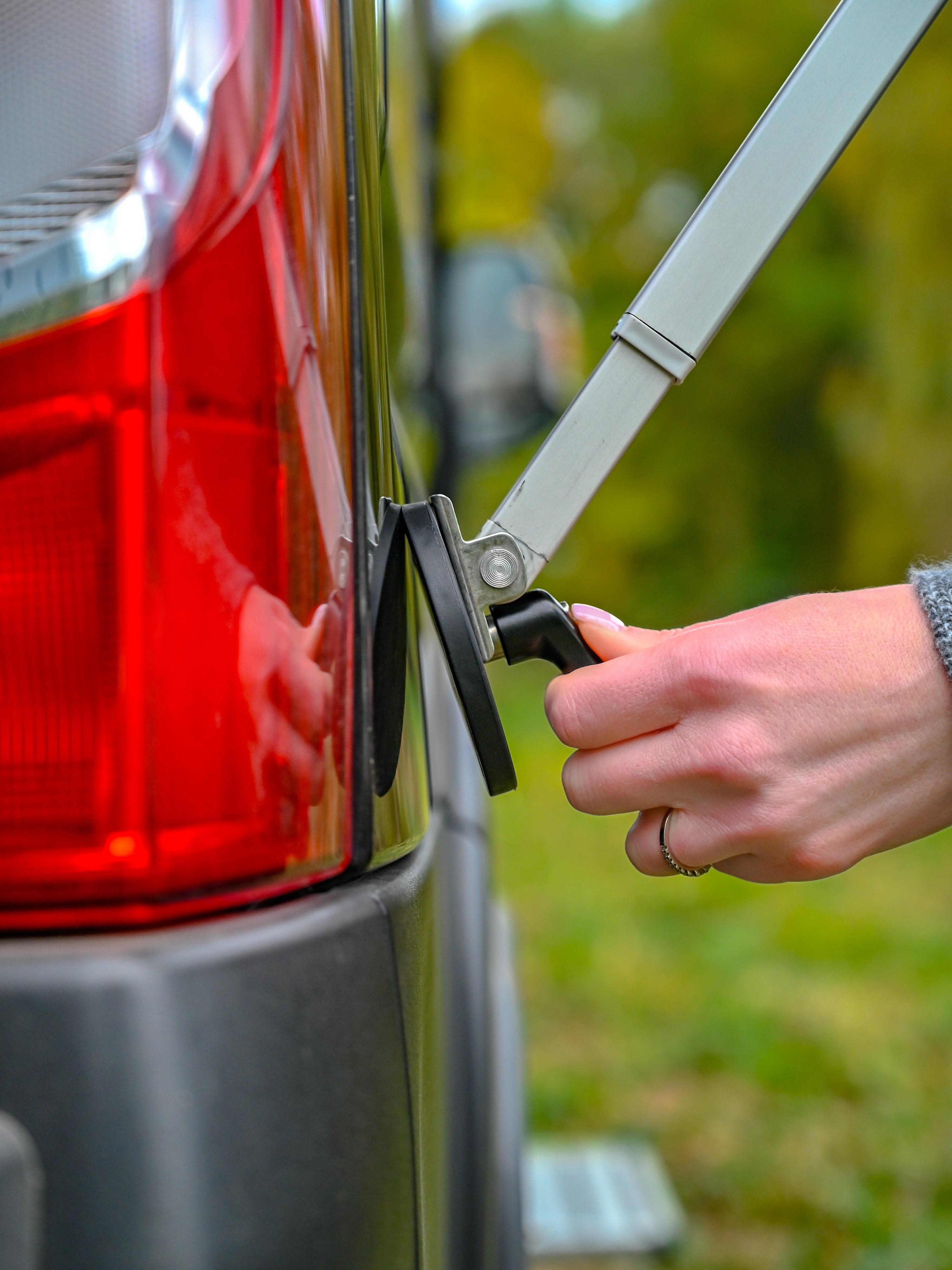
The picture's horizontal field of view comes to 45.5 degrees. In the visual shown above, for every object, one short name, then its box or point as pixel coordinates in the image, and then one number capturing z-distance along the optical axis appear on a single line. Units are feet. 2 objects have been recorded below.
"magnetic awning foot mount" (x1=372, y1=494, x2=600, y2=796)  2.65
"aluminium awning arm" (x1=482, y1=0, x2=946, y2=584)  2.76
